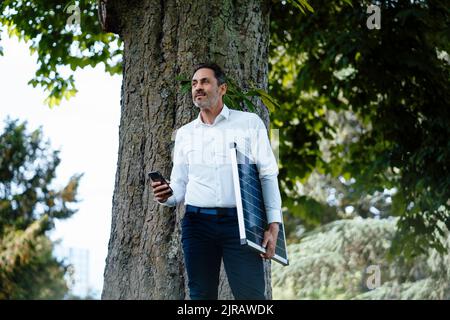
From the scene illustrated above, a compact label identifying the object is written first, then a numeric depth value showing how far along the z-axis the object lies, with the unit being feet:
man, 15.83
